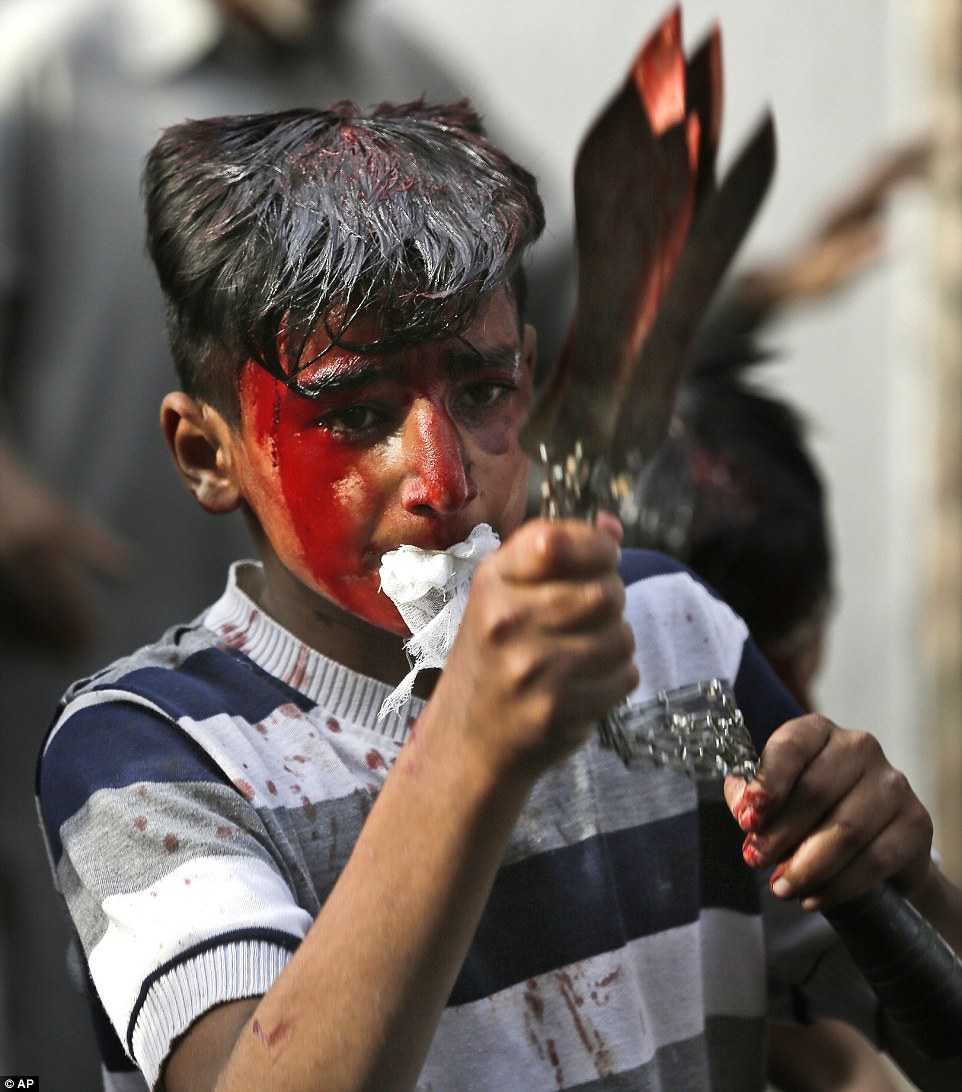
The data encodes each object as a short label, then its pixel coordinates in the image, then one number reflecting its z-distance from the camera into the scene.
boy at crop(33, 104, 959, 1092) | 2.57
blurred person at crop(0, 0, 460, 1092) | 3.86
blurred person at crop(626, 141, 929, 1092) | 3.11
